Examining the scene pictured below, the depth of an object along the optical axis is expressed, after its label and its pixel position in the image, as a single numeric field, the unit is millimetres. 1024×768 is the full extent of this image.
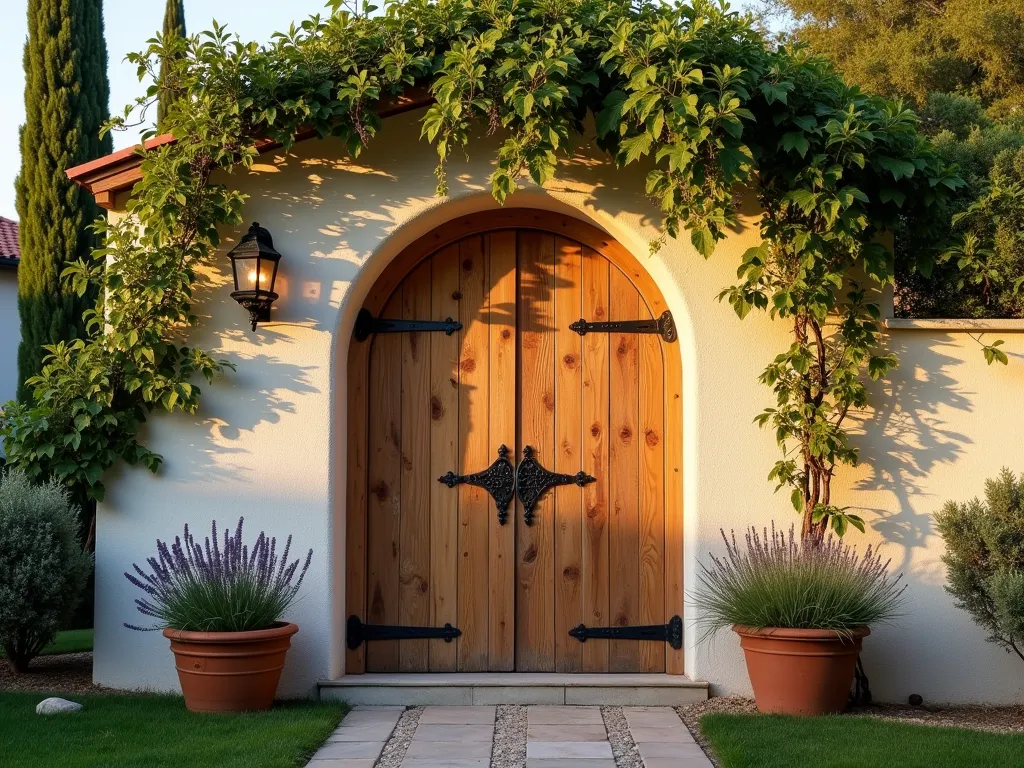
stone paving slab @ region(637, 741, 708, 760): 3814
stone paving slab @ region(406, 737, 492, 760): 3826
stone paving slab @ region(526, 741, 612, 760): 3823
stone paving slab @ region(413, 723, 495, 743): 4086
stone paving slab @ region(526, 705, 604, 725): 4387
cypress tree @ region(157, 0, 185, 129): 11695
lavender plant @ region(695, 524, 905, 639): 4336
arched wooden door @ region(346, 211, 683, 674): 5184
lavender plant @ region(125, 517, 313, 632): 4426
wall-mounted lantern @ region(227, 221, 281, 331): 4812
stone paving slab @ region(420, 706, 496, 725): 4398
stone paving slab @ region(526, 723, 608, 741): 4078
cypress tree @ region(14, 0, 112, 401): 8609
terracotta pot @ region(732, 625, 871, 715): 4297
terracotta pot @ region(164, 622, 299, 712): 4348
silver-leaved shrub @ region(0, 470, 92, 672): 4660
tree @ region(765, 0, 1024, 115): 11664
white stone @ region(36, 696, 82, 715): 4370
